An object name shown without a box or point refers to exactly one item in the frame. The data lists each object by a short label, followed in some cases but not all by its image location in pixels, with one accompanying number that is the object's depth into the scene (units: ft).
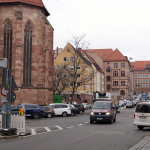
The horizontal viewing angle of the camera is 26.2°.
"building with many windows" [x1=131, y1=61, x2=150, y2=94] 515.67
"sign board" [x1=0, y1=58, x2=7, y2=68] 50.11
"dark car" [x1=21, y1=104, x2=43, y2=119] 106.99
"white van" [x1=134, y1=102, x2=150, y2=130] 61.67
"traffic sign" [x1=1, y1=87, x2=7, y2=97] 50.36
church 141.49
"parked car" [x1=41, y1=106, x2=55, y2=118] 112.88
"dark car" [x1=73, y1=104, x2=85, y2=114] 143.77
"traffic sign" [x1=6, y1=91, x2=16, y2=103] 49.47
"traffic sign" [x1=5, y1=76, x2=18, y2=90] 50.01
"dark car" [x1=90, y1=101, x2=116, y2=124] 78.18
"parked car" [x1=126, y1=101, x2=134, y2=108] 220.43
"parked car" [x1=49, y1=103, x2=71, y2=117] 122.21
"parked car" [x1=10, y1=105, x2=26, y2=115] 99.59
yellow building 254.88
